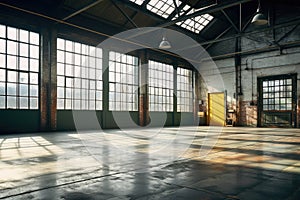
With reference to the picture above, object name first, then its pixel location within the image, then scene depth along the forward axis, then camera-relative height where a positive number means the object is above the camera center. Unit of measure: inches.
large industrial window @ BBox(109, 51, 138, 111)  522.0 +43.3
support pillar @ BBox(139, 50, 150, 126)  573.6 +20.3
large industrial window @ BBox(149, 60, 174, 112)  615.8 +40.3
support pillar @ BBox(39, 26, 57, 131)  403.9 +35.2
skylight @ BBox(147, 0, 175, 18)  500.3 +198.3
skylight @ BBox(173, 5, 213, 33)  594.5 +195.9
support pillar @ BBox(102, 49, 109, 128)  499.7 +31.9
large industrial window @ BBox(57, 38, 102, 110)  439.2 +48.3
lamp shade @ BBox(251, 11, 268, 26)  335.9 +113.7
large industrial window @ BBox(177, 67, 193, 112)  694.7 +34.5
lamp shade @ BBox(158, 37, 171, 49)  421.6 +99.1
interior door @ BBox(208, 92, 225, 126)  677.3 -19.4
